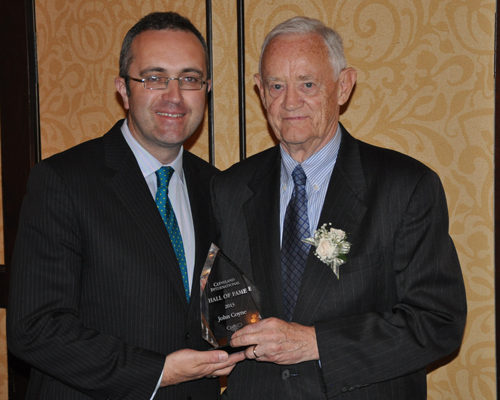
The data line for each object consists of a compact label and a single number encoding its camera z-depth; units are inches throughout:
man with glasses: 79.5
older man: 77.3
